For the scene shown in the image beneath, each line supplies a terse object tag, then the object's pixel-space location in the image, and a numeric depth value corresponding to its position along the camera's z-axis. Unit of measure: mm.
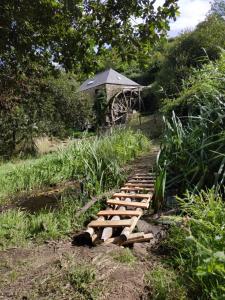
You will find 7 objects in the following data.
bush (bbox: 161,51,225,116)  4402
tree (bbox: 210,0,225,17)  20531
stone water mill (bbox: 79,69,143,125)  22914
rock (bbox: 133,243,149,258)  2789
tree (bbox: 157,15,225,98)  13844
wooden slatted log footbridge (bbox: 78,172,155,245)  3085
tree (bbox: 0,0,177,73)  3812
